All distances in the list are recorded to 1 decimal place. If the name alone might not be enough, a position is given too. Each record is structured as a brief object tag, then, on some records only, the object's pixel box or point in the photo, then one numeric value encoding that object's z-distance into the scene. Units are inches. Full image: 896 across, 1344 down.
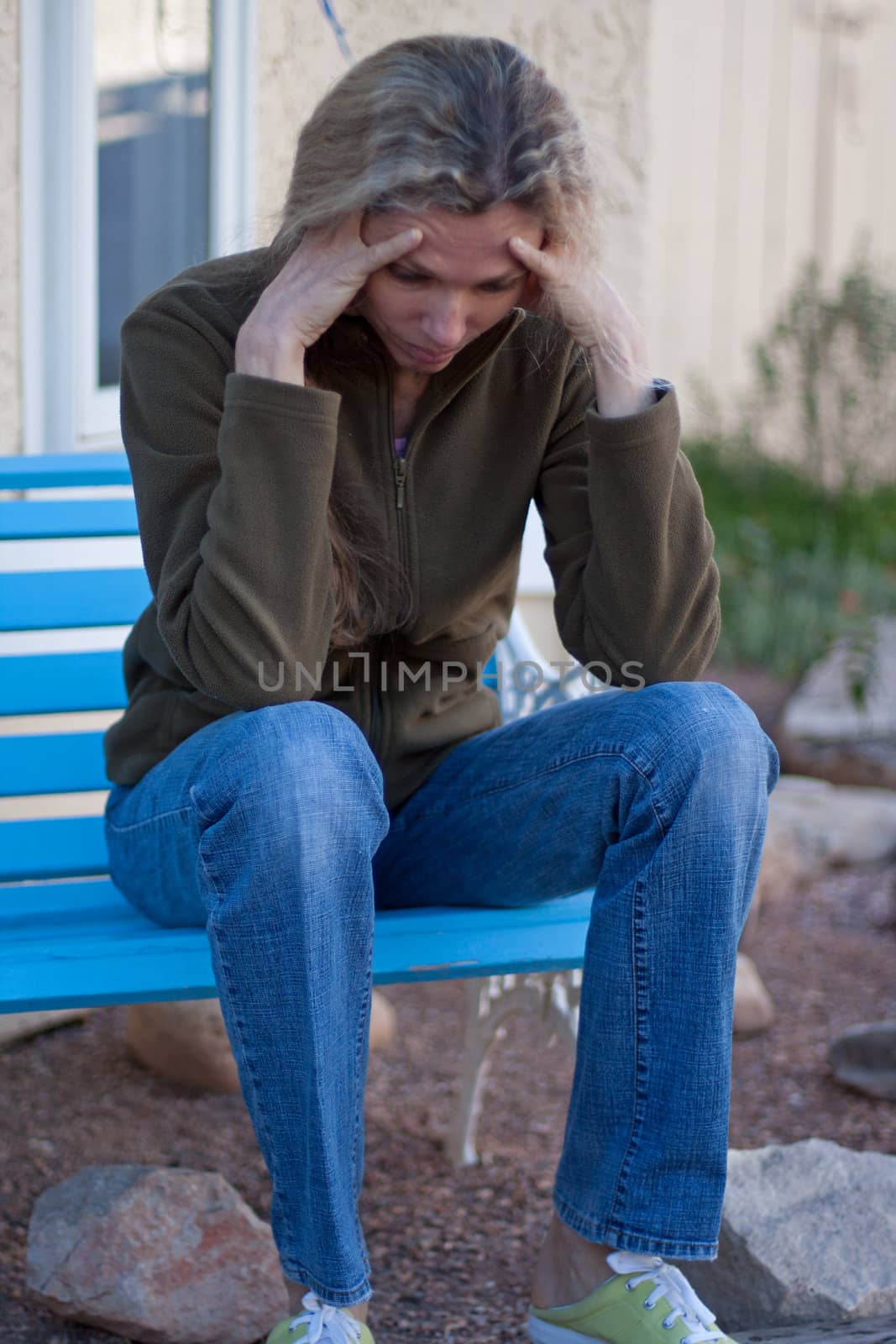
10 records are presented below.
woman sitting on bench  64.1
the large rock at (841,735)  186.4
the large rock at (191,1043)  107.0
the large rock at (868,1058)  109.6
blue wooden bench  74.2
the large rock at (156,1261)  76.4
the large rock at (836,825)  164.9
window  112.6
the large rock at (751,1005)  121.0
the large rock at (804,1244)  76.1
